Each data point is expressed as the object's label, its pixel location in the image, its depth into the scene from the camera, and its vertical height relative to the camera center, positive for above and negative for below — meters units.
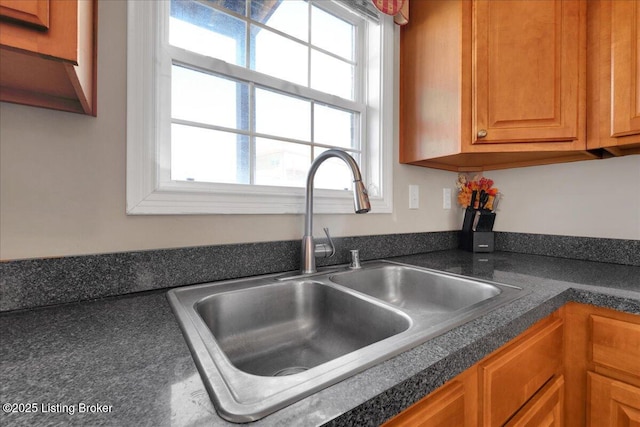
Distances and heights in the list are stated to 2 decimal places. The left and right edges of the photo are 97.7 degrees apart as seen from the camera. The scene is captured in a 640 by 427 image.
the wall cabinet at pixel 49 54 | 0.38 +0.26
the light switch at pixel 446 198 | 1.58 +0.08
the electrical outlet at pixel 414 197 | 1.43 +0.08
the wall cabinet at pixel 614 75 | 0.99 +0.51
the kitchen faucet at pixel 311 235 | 0.94 -0.08
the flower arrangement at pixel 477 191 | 1.51 +0.12
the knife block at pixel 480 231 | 1.50 -0.10
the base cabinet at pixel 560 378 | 0.55 -0.40
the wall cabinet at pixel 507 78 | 1.11 +0.56
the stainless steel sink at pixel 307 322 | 0.37 -0.25
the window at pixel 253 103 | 0.83 +0.43
